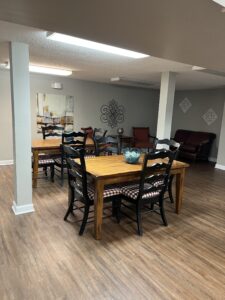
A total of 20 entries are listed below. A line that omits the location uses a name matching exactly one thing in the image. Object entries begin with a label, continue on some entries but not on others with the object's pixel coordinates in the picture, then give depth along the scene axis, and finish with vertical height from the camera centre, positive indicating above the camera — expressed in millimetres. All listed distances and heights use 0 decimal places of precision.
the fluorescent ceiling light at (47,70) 4465 +784
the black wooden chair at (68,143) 3994 -665
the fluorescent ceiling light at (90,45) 2379 +749
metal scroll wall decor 6812 -71
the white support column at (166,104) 4301 +191
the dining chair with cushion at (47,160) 4043 -958
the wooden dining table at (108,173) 2400 -697
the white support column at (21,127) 2707 -261
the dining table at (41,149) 3822 -717
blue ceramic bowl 2947 -586
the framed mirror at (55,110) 5676 -66
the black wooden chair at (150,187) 2513 -901
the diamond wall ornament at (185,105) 7631 +332
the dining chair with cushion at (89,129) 5979 -549
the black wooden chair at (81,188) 2433 -939
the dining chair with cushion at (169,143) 3405 -467
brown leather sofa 6641 -903
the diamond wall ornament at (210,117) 6938 -23
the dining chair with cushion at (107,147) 3717 -586
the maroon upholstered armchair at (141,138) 7150 -838
